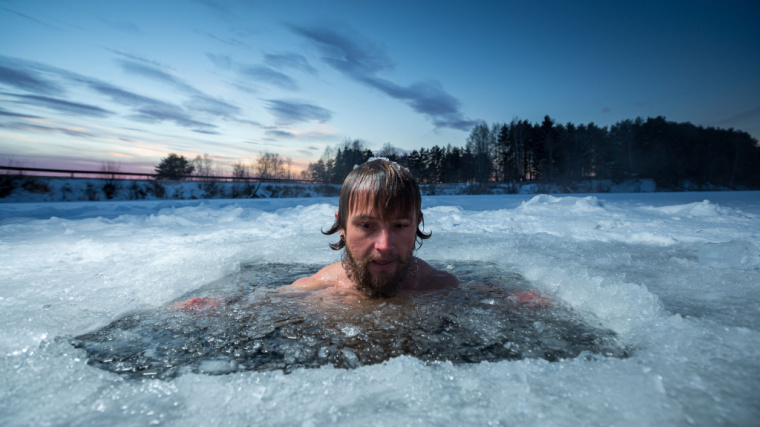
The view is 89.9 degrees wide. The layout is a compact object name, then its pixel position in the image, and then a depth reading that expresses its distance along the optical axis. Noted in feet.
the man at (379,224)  2.39
